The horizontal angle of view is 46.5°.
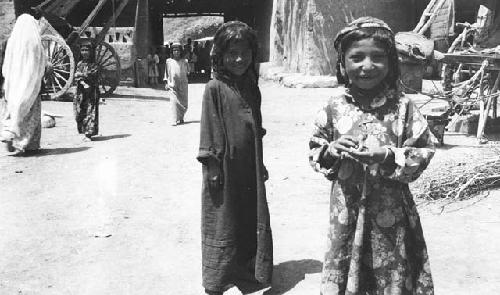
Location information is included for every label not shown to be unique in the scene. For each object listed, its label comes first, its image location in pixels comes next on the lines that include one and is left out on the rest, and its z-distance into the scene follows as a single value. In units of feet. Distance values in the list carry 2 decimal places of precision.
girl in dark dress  10.46
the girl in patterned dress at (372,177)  7.41
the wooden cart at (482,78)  24.45
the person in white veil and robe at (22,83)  24.09
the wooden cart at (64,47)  41.86
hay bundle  17.33
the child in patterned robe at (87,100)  28.63
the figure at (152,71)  64.23
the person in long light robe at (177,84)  33.58
